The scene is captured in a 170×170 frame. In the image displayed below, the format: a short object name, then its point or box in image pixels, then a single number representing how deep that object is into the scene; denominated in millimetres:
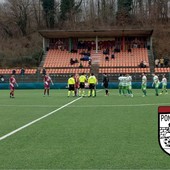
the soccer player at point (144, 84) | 30572
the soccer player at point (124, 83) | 31811
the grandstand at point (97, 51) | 54812
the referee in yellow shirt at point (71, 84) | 31641
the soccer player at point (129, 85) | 31705
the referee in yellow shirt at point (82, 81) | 32531
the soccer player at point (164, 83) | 35528
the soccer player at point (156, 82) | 31766
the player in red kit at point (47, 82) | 32225
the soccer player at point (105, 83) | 33312
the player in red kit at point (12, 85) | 30781
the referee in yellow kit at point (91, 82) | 31391
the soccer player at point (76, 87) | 32653
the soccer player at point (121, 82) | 32062
